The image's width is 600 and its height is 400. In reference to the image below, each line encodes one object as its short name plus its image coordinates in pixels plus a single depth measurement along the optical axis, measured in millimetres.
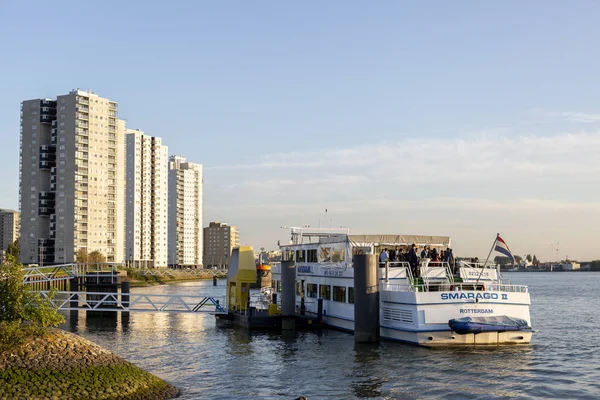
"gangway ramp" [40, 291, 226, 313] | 47000
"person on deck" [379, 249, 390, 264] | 39219
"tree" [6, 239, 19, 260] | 140225
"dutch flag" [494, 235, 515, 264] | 34125
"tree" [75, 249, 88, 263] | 163250
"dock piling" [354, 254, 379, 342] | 37094
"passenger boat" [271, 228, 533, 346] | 35094
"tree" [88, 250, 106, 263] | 163625
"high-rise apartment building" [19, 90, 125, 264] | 164875
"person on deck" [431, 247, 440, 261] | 40906
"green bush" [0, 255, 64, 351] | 25256
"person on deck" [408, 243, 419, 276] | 39500
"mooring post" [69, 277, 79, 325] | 57681
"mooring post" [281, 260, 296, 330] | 44906
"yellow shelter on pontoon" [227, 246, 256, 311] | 48906
